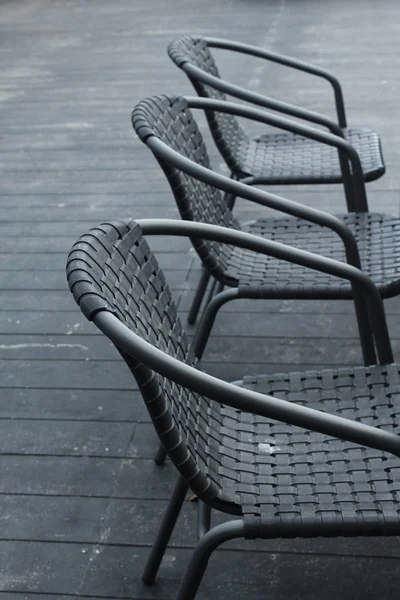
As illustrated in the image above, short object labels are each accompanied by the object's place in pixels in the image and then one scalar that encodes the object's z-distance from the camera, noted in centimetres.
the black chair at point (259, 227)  204
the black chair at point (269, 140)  273
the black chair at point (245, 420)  131
